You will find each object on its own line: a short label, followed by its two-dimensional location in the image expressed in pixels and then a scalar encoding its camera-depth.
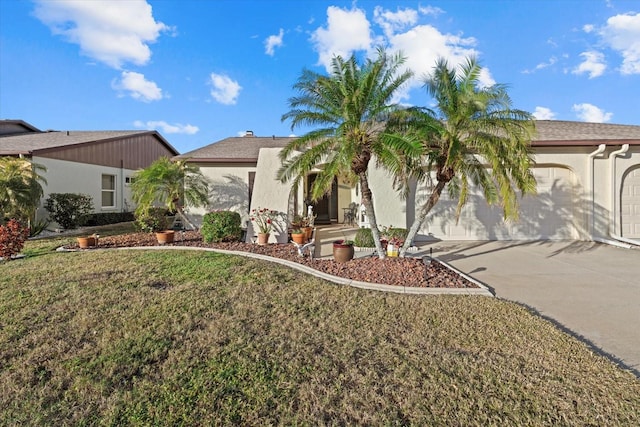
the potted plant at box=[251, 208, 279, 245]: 10.11
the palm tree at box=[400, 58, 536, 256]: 6.33
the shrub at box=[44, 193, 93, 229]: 13.29
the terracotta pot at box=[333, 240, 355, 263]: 7.75
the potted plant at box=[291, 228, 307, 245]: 9.77
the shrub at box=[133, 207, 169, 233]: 10.88
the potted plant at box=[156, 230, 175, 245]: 9.87
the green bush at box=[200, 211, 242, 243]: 9.66
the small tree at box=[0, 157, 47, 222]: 10.12
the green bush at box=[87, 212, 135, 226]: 15.56
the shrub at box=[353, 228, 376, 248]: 9.37
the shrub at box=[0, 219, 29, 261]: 7.64
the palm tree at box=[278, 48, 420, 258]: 6.60
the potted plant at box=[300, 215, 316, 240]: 10.87
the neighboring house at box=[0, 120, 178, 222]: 13.79
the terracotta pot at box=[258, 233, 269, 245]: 9.82
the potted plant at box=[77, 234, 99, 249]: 9.28
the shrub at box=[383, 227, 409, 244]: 9.45
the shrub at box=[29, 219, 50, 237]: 11.64
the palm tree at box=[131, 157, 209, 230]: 10.29
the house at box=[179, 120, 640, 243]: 11.04
